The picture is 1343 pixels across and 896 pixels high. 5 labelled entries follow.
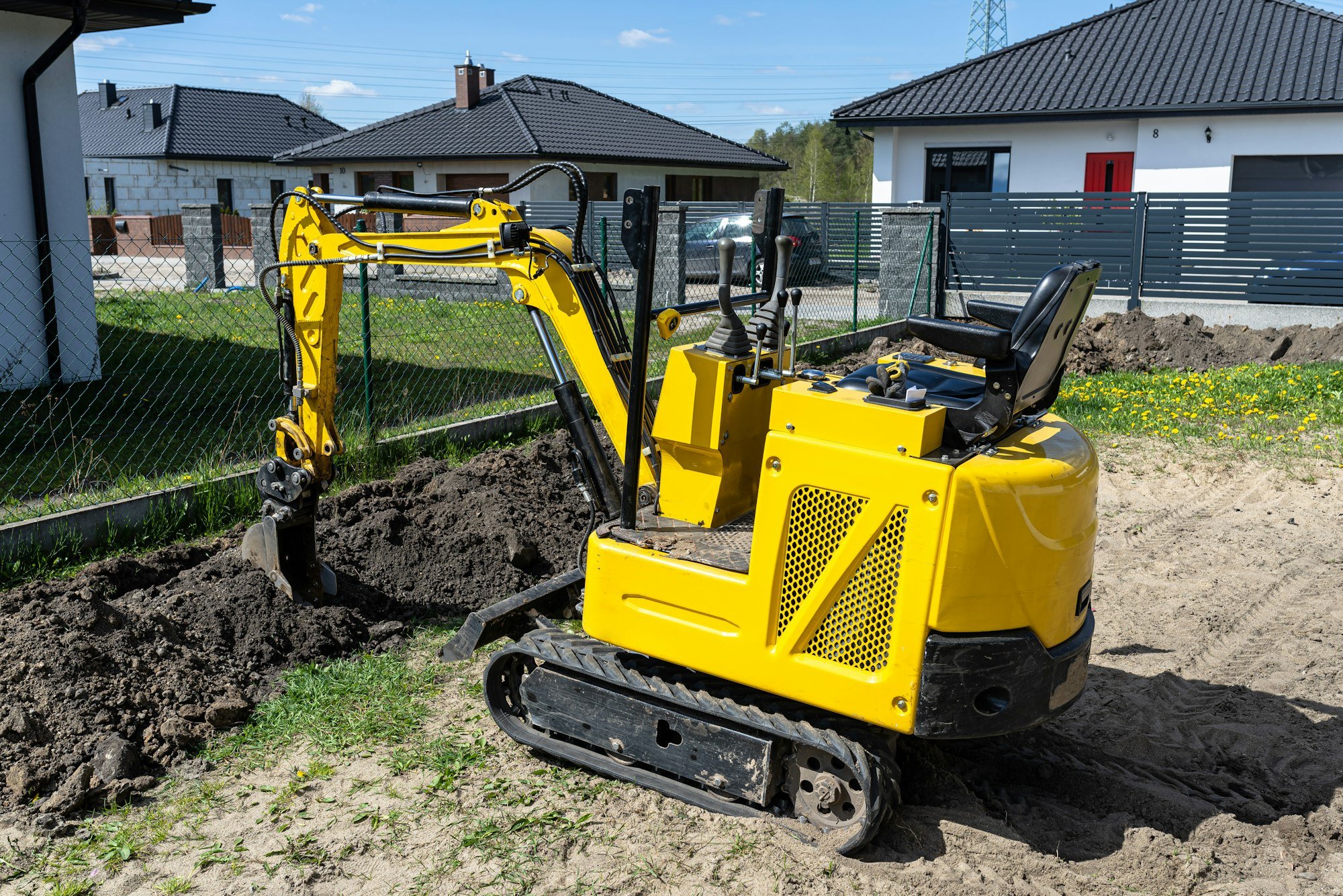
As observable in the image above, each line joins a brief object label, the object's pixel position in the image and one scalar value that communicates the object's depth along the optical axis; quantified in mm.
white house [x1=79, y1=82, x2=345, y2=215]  39812
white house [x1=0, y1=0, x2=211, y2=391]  9734
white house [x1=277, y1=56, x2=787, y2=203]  29656
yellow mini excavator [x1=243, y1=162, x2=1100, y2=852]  3432
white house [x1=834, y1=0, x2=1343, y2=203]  20078
